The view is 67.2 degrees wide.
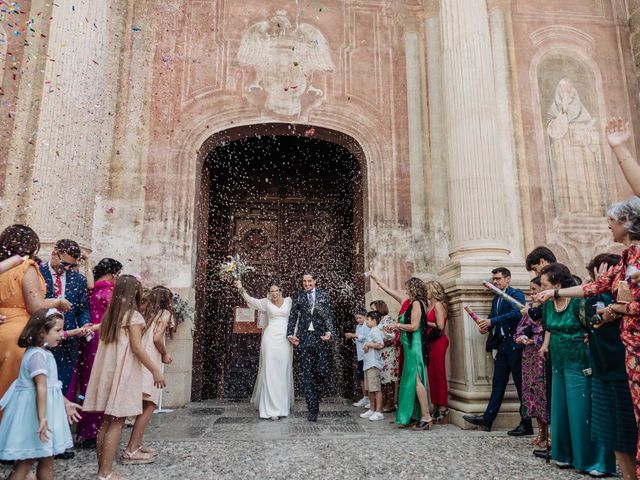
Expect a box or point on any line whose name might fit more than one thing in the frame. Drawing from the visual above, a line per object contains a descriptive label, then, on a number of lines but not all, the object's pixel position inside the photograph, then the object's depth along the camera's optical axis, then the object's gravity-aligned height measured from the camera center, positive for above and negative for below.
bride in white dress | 6.28 -0.44
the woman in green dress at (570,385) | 3.69 -0.47
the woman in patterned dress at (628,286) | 2.78 +0.23
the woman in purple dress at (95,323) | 4.54 +0.05
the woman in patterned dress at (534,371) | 4.52 -0.44
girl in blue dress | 2.86 -0.48
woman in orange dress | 3.44 +0.23
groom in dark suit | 6.12 -0.09
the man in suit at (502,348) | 5.12 -0.24
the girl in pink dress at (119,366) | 3.46 -0.27
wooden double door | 8.86 +1.56
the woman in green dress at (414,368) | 5.48 -0.48
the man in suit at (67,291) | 4.35 +0.34
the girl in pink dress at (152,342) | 4.06 -0.12
